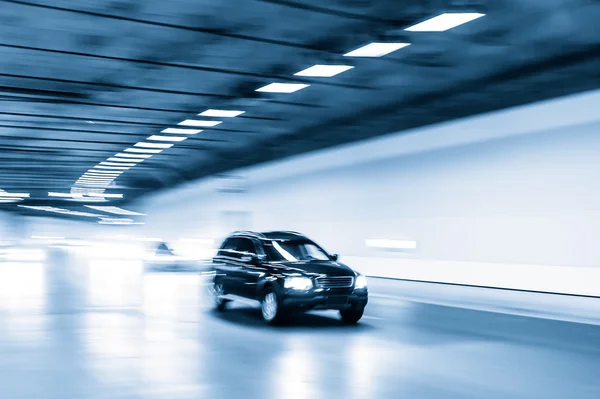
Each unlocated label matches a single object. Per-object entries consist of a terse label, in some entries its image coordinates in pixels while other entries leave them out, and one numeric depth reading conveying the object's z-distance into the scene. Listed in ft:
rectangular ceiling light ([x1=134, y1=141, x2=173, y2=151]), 88.12
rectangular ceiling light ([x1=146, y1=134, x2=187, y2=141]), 82.36
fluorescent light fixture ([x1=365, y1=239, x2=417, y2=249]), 73.41
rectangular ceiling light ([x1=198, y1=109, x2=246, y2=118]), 66.44
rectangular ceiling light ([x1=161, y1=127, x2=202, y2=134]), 76.89
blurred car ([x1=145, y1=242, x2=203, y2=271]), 98.37
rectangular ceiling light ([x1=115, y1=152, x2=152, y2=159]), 97.86
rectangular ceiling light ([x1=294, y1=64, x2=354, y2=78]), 49.10
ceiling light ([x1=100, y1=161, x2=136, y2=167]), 107.96
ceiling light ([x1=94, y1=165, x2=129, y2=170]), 111.93
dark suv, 41.06
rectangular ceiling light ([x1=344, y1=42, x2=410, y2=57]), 42.70
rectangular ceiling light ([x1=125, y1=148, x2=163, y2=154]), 93.09
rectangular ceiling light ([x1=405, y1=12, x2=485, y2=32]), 36.81
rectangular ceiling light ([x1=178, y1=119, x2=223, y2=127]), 71.93
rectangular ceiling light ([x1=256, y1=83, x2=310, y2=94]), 54.75
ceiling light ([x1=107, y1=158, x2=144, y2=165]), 103.04
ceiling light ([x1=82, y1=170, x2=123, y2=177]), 119.65
